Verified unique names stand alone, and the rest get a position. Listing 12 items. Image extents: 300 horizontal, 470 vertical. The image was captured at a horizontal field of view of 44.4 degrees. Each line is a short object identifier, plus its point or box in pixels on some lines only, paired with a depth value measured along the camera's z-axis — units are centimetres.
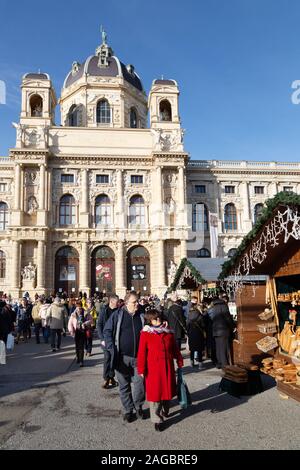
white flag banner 3272
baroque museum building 3244
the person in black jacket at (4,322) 1055
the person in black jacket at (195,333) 944
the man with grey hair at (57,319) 1221
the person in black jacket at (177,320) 1027
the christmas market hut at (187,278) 1382
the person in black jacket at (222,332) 890
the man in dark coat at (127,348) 557
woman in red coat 498
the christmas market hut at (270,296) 692
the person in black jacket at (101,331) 761
